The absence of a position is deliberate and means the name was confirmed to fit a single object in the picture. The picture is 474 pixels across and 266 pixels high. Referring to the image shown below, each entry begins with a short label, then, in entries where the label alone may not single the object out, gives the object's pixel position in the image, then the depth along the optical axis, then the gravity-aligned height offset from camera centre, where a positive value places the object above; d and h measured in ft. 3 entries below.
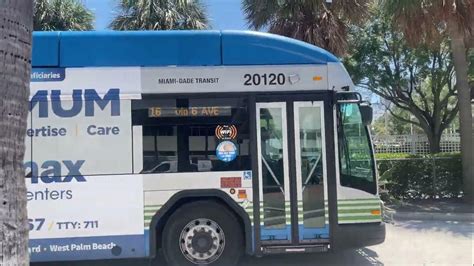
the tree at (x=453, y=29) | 39.27 +9.06
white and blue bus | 20.70 +0.04
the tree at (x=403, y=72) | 69.87 +10.31
